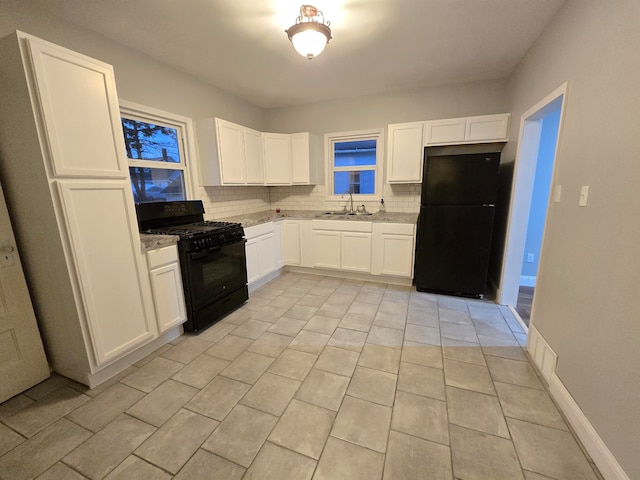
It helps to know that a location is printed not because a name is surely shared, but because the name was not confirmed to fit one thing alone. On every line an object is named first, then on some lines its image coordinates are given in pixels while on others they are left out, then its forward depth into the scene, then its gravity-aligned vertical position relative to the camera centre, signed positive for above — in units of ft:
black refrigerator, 9.35 -1.24
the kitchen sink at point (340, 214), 12.41 -1.14
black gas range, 7.68 -1.99
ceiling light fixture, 6.05 +3.66
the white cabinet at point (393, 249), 11.03 -2.50
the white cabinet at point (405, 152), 11.14 +1.57
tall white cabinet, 4.71 -0.13
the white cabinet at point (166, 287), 6.82 -2.49
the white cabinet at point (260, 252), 10.59 -2.53
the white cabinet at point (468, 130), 10.10 +2.28
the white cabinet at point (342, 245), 11.76 -2.47
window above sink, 13.01 +1.37
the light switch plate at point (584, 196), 4.82 -0.18
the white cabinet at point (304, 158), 13.09 +1.66
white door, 5.41 -2.78
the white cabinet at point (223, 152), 10.32 +1.64
